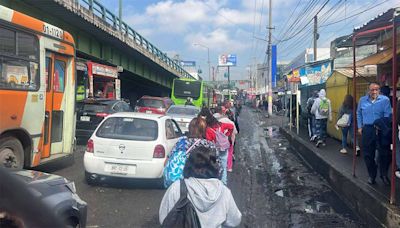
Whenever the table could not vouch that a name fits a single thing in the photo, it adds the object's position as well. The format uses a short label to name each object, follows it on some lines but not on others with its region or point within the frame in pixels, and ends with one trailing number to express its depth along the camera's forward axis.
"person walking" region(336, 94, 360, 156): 11.73
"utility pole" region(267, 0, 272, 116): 42.27
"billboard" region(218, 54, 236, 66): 107.94
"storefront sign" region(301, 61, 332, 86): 20.02
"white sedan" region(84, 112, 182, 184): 8.14
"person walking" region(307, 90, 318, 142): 15.16
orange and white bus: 7.67
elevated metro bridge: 17.90
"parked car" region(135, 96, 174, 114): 23.28
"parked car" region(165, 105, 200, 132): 17.15
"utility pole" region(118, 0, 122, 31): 29.98
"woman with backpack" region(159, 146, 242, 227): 3.13
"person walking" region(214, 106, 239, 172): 8.42
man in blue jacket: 7.56
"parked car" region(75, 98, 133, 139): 14.66
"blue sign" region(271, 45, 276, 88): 41.72
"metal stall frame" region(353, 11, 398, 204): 5.86
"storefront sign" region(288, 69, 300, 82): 20.11
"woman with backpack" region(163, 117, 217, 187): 4.54
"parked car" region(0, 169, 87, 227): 1.70
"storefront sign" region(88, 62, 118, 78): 22.12
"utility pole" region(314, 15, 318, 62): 32.10
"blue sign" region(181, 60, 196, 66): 135.75
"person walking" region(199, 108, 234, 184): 7.33
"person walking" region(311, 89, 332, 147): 14.30
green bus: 38.59
